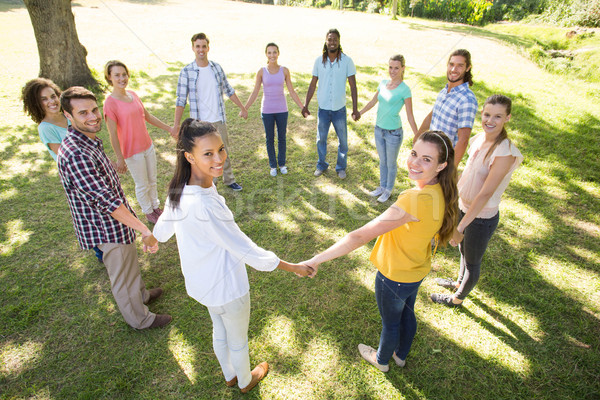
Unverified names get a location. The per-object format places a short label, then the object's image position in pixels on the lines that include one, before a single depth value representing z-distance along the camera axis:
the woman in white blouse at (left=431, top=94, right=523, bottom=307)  2.56
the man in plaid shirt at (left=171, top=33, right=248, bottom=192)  4.39
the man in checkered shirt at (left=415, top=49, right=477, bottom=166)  3.32
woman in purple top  4.91
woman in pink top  3.79
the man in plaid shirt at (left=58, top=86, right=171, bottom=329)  2.42
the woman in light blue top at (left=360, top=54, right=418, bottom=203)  4.31
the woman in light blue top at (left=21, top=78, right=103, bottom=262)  3.23
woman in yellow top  1.99
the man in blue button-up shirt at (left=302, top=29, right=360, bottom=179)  4.83
